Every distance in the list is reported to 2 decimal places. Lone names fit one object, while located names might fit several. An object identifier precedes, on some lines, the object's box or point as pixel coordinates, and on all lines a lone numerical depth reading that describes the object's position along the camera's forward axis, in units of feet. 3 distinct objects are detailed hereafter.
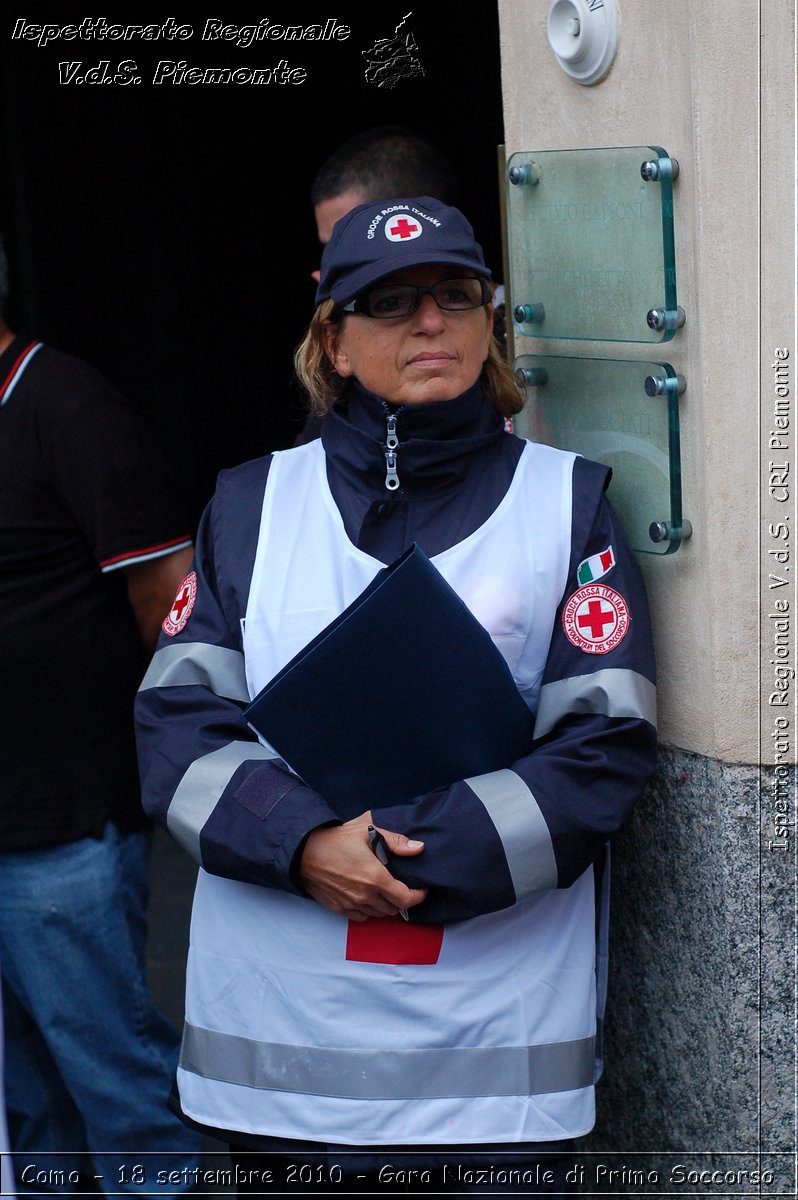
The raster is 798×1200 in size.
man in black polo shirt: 9.66
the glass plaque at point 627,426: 8.04
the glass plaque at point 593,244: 7.93
